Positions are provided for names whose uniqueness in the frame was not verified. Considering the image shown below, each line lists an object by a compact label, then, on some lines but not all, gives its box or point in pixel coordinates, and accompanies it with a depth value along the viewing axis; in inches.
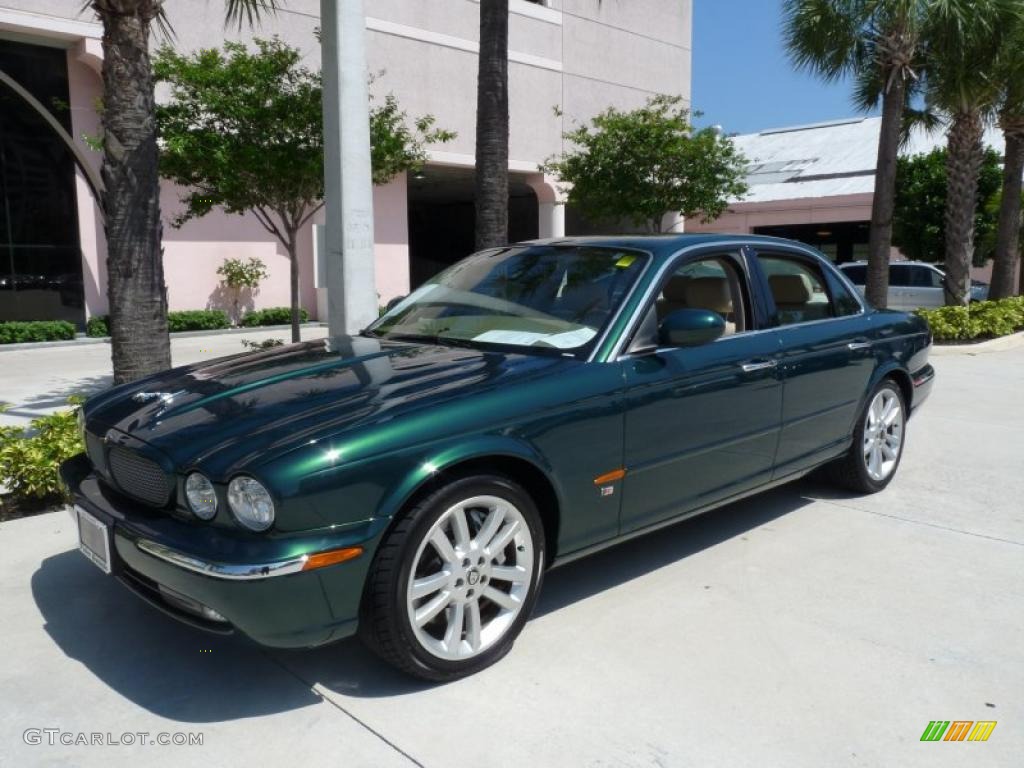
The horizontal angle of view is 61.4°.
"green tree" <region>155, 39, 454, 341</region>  353.7
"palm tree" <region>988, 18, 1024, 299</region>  586.9
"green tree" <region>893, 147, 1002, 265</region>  935.0
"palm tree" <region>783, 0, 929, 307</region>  544.1
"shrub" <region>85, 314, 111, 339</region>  637.9
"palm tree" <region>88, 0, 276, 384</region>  228.7
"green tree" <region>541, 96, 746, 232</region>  624.1
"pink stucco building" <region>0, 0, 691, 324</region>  617.9
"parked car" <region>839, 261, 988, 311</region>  791.7
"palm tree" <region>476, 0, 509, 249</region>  330.6
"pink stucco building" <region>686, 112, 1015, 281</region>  1082.1
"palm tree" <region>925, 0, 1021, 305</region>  537.0
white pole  273.3
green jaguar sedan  108.3
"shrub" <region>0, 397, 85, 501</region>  193.8
